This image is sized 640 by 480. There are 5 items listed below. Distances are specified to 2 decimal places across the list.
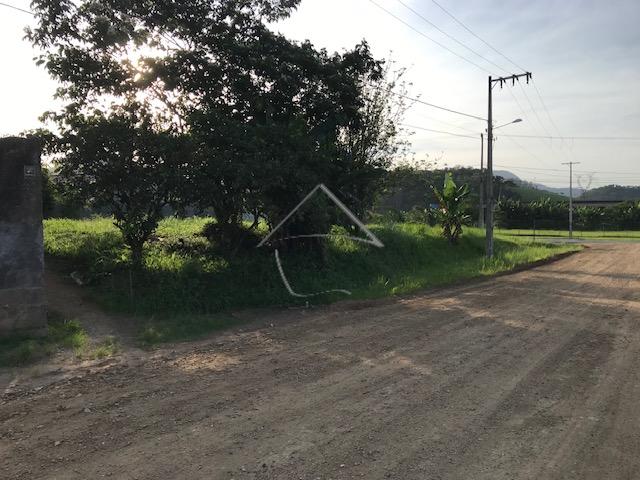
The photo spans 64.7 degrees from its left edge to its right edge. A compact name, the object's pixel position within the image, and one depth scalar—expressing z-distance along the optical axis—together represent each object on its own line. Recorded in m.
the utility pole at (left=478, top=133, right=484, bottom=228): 38.37
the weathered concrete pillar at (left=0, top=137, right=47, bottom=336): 7.22
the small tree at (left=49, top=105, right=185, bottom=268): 9.56
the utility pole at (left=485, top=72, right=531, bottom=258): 22.00
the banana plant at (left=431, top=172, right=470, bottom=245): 22.98
